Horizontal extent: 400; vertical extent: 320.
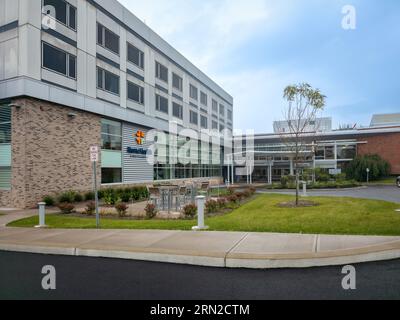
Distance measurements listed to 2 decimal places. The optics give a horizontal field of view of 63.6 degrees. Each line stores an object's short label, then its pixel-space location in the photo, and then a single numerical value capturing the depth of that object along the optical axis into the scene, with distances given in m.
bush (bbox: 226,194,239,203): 15.60
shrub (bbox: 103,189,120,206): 17.42
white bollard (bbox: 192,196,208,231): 9.46
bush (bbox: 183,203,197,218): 11.97
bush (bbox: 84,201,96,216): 14.00
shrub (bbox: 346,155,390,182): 42.03
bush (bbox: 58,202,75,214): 14.48
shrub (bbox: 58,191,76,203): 18.25
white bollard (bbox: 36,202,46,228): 11.41
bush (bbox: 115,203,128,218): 12.71
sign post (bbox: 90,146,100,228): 10.12
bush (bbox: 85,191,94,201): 20.48
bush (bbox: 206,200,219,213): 13.16
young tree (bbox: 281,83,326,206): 15.58
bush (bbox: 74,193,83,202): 19.19
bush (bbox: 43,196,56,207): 17.45
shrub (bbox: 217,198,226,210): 14.01
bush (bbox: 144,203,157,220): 12.26
